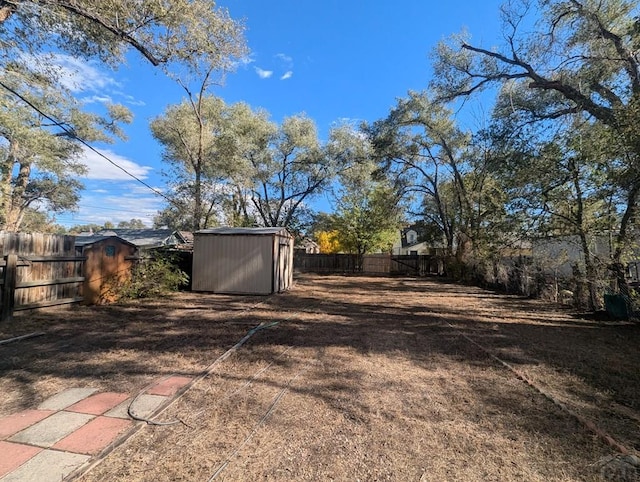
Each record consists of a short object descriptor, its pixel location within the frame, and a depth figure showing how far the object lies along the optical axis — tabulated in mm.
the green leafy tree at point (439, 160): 16516
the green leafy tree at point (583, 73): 5695
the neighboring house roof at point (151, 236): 18875
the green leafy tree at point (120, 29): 4984
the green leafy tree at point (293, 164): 20281
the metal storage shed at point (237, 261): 10602
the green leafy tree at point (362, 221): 23969
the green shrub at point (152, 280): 8586
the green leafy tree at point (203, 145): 17153
